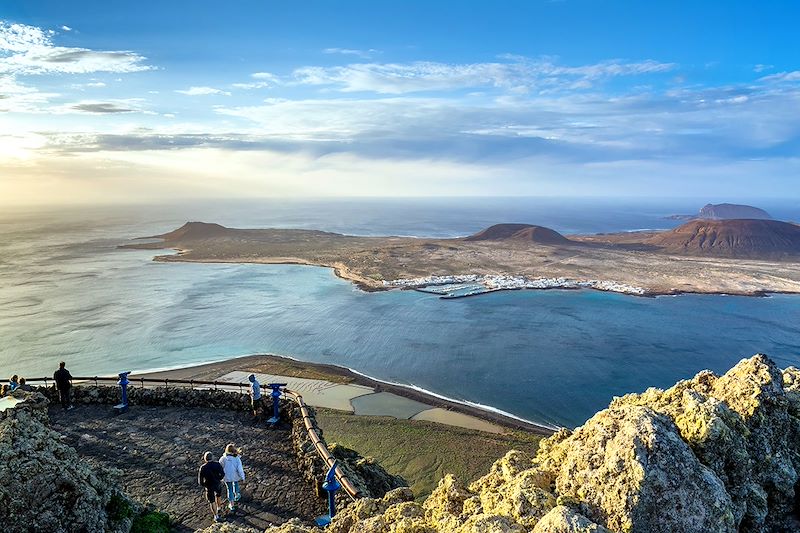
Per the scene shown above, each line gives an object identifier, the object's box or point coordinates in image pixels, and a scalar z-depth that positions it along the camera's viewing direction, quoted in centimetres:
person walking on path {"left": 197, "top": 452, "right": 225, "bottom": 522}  806
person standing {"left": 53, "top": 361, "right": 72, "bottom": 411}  1238
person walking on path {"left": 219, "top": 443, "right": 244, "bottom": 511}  850
